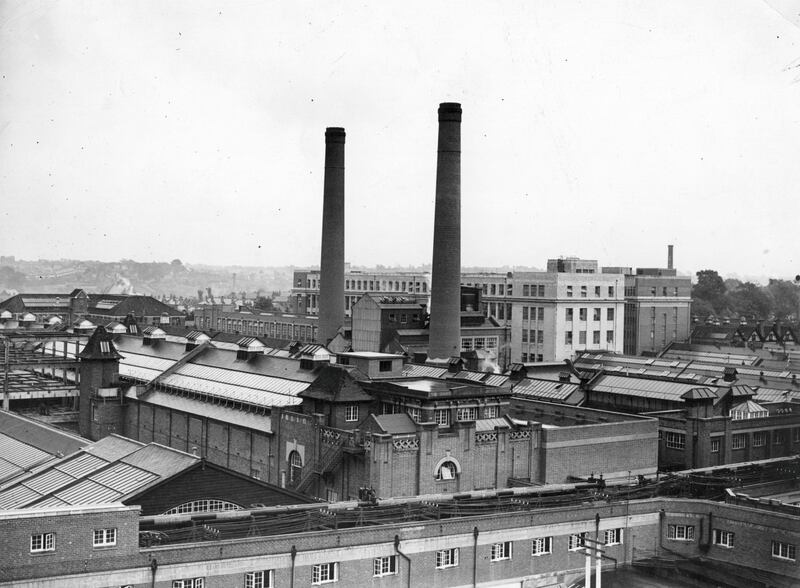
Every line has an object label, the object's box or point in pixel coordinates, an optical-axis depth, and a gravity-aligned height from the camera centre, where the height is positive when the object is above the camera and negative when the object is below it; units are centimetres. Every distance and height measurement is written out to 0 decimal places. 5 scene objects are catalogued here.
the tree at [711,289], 18275 +1
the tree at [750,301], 16975 -208
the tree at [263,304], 19025 -594
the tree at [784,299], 16862 -139
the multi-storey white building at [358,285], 13925 -88
